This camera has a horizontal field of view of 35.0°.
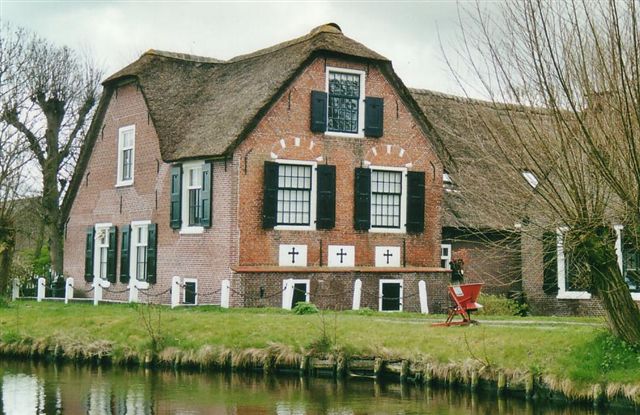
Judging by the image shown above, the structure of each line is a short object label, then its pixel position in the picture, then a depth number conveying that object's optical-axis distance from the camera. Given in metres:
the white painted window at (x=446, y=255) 31.70
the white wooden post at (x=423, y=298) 28.81
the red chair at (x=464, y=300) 19.98
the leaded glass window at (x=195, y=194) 28.56
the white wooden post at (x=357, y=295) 27.45
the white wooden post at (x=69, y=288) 31.16
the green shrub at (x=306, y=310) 23.52
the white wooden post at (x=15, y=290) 32.53
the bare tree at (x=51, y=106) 36.50
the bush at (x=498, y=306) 28.95
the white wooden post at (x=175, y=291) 27.48
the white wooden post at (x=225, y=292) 26.41
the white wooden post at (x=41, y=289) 31.97
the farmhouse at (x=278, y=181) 27.31
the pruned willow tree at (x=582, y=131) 14.87
